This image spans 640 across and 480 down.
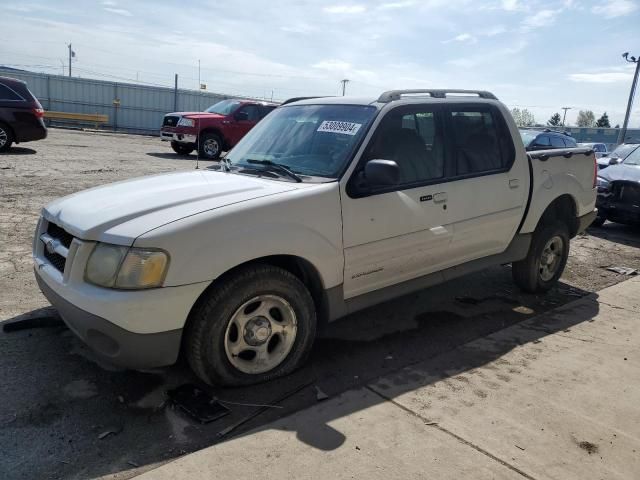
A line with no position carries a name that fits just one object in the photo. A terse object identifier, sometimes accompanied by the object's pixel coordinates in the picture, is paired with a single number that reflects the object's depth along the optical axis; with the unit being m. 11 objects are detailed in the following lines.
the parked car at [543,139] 13.55
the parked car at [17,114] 12.80
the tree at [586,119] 92.12
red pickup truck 16.33
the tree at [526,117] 80.34
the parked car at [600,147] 25.36
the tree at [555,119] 83.03
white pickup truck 2.90
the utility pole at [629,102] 30.09
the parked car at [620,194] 8.40
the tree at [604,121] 86.06
